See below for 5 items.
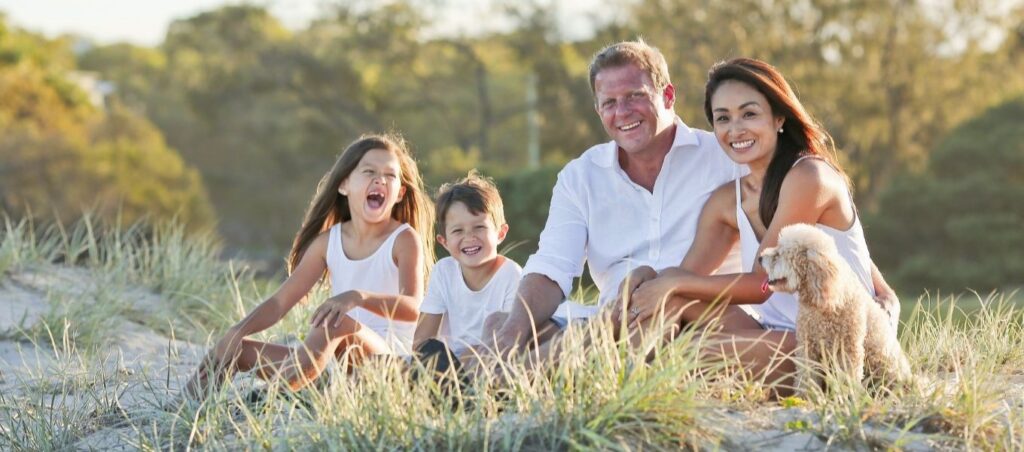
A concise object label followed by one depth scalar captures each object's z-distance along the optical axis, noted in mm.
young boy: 9874
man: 9301
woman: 8268
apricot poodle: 7435
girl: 10194
